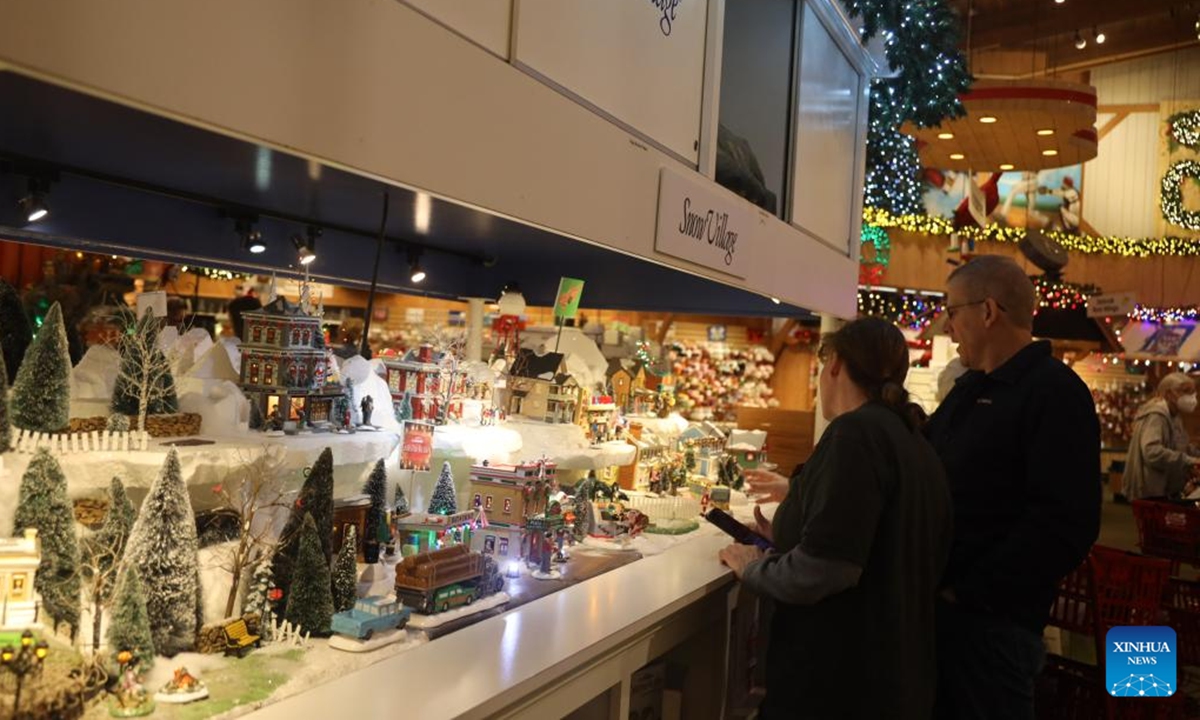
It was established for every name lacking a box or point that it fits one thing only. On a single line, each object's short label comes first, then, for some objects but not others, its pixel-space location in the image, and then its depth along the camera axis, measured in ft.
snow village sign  7.77
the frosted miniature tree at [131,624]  4.49
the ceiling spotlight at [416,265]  11.20
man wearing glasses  8.06
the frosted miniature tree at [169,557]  4.81
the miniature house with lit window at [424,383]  8.59
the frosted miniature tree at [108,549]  4.65
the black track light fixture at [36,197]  6.88
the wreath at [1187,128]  49.98
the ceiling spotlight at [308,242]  9.09
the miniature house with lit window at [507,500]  7.80
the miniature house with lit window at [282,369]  6.96
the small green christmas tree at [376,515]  6.69
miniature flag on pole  10.93
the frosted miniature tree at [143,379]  5.80
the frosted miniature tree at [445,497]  7.73
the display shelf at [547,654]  4.75
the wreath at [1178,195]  51.31
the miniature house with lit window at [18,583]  4.28
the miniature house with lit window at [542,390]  11.23
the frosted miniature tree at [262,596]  5.29
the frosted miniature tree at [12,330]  5.40
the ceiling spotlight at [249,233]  8.78
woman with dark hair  6.73
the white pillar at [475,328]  13.10
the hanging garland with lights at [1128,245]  45.96
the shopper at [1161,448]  27.25
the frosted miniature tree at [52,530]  4.59
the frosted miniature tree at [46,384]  5.07
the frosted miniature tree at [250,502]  5.43
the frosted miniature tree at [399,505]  7.37
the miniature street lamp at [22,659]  3.90
